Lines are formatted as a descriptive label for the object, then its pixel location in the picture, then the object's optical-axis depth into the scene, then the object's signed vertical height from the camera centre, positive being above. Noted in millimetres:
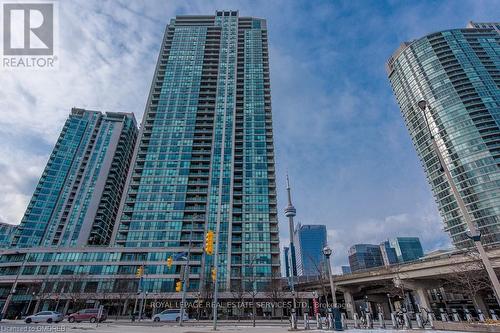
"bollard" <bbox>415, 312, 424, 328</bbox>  20802 -1402
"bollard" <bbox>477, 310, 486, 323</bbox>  17630 -1065
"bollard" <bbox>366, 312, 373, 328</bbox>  22884 -1440
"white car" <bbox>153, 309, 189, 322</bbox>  35522 -1517
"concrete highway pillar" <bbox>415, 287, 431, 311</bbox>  41112 +660
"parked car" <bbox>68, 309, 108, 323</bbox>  34938 -1456
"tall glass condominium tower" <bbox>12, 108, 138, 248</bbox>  92375 +42821
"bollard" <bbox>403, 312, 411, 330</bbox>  21278 -1419
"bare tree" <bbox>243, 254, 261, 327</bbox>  63409 +6635
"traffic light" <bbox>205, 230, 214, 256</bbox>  18375 +3868
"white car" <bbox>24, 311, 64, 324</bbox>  32031 -1405
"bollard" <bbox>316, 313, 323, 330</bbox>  20978 -1480
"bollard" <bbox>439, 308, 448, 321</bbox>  20134 -1083
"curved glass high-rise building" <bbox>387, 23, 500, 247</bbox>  81688 +63716
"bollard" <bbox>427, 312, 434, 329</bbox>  19325 -1162
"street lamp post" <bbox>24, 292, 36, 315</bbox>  57938 +547
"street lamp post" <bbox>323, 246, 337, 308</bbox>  19539 +3409
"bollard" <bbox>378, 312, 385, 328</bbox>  22562 -1597
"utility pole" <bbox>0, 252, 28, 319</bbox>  61825 +9273
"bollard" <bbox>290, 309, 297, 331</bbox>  21391 -1439
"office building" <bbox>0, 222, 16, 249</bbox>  120688 +31647
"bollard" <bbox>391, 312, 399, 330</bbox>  20650 -1457
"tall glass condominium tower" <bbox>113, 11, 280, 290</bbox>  71312 +43242
